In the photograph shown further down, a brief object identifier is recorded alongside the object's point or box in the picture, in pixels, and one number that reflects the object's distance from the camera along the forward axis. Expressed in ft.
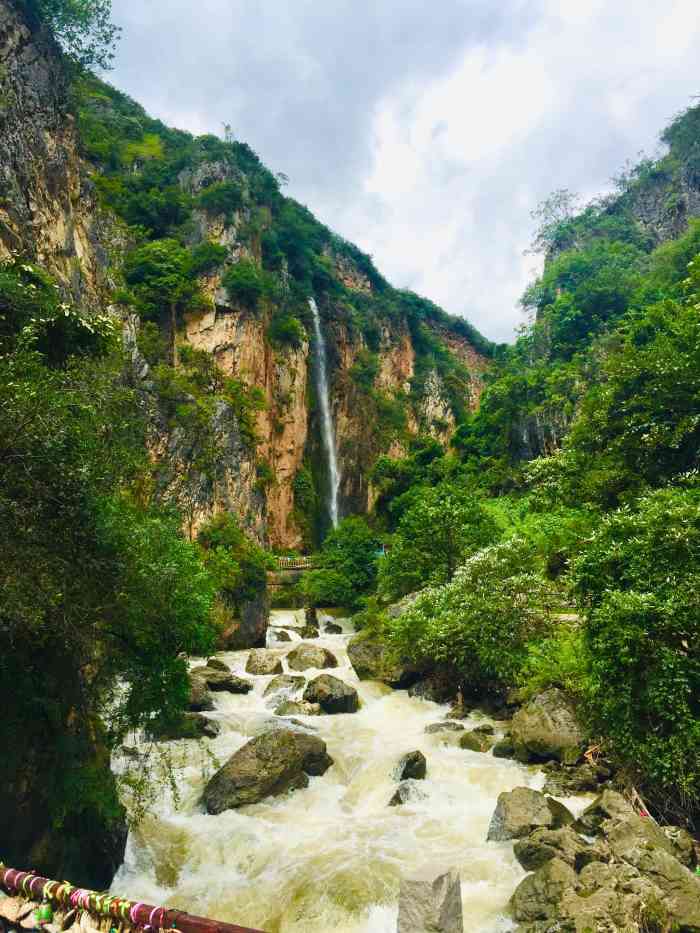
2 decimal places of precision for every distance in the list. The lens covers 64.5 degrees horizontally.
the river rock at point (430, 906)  16.88
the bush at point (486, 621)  43.83
